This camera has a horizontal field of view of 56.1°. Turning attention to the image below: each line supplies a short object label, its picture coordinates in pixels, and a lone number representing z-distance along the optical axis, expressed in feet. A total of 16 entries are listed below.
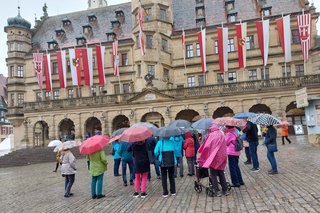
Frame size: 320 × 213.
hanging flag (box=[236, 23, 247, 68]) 100.22
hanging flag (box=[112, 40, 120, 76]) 109.81
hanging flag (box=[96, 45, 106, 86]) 110.01
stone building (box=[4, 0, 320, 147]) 102.37
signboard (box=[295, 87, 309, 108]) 59.82
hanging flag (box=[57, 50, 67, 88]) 115.96
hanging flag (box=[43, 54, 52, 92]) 118.54
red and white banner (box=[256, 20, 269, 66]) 98.02
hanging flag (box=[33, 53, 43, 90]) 114.11
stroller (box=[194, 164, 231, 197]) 27.30
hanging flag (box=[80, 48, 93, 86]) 111.96
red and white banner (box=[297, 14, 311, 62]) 93.02
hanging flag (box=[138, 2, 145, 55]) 107.76
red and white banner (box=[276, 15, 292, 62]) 96.63
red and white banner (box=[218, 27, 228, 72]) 102.32
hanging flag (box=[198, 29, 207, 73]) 105.70
